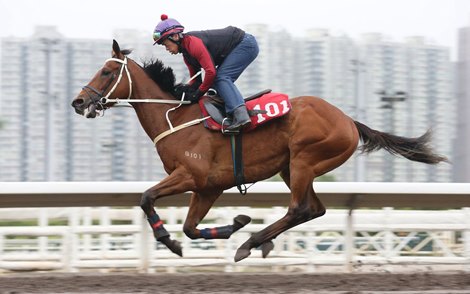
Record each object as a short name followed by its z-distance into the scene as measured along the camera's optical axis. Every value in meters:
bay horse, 12.55
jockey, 12.55
